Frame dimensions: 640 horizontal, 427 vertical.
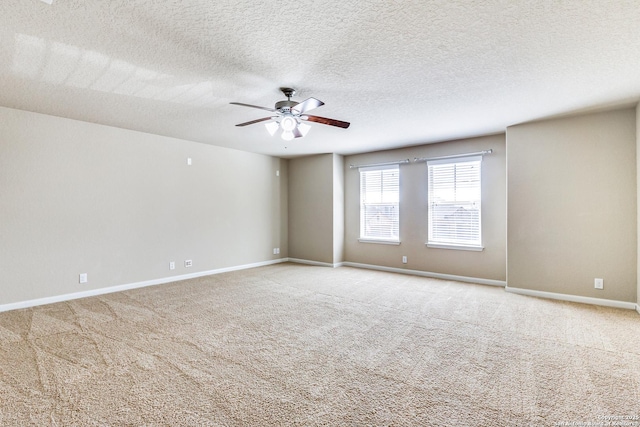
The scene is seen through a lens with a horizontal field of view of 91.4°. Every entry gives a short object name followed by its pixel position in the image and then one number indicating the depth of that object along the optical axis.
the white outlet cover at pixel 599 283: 4.04
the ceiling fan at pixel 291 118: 3.15
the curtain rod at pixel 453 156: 5.21
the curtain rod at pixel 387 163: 6.10
